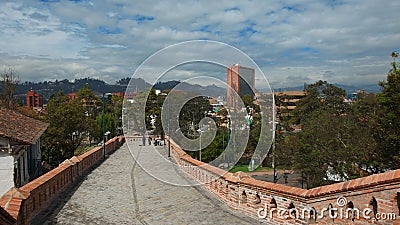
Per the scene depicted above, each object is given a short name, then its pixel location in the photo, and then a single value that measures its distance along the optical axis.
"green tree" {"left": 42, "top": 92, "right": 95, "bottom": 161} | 28.23
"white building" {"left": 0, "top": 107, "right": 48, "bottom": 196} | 13.40
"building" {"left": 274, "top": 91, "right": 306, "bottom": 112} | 34.38
